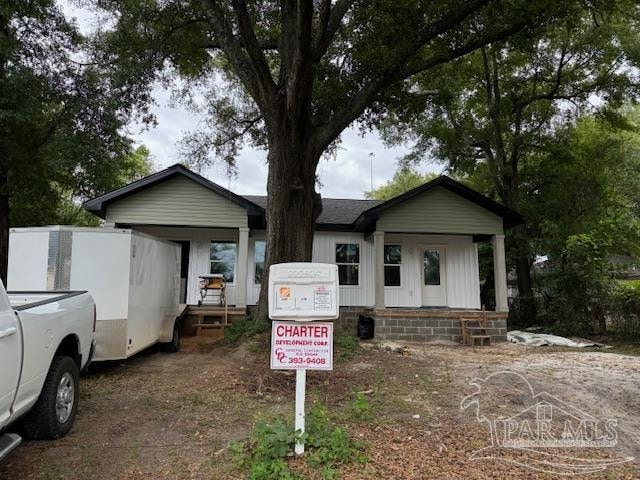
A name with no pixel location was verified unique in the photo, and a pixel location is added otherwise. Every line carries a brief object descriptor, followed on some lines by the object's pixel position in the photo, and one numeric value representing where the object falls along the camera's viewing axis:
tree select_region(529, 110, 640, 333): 12.81
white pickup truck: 3.00
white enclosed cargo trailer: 6.13
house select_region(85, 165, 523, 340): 11.80
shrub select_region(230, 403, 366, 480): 3.18
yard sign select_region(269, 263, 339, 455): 3.53
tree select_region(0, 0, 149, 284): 10.37
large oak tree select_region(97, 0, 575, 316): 8.20
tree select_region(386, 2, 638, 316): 14.76
